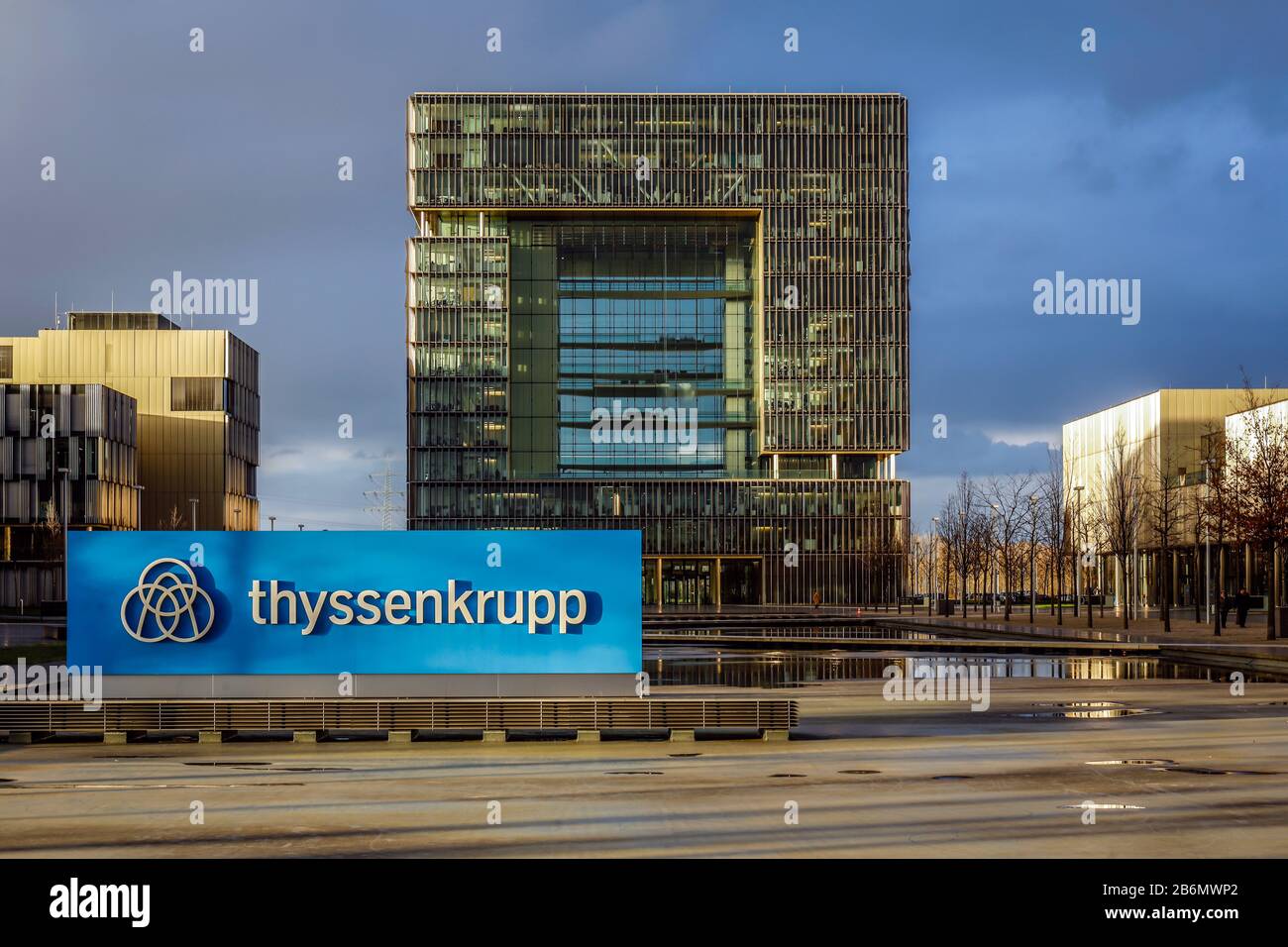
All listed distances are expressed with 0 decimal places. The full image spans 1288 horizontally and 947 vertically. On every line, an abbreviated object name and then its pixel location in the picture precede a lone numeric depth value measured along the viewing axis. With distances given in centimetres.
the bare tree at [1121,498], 6738
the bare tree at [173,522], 10686
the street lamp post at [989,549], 7915
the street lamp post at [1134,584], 7784
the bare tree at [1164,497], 6209
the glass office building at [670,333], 11662
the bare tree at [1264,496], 4597
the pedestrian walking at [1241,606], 5741
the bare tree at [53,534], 8422
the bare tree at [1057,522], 6912
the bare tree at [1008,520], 7581
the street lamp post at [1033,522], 7500
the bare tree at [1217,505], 4900
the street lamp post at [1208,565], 6406
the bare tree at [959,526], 8026
